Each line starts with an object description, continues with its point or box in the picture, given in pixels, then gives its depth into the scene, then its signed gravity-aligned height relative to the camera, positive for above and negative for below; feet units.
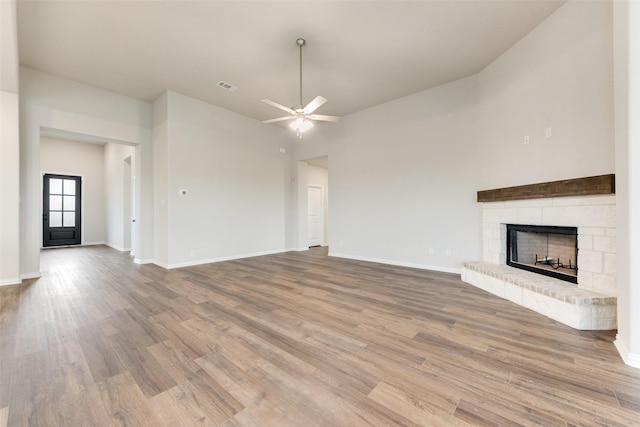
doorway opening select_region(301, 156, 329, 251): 27.58 +1.05
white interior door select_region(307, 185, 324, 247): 27.63 -0.33
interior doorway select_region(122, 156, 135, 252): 24.30 +0.81
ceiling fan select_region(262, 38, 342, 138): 11.09 +4.62
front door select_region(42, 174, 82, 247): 26.37 +0.44
